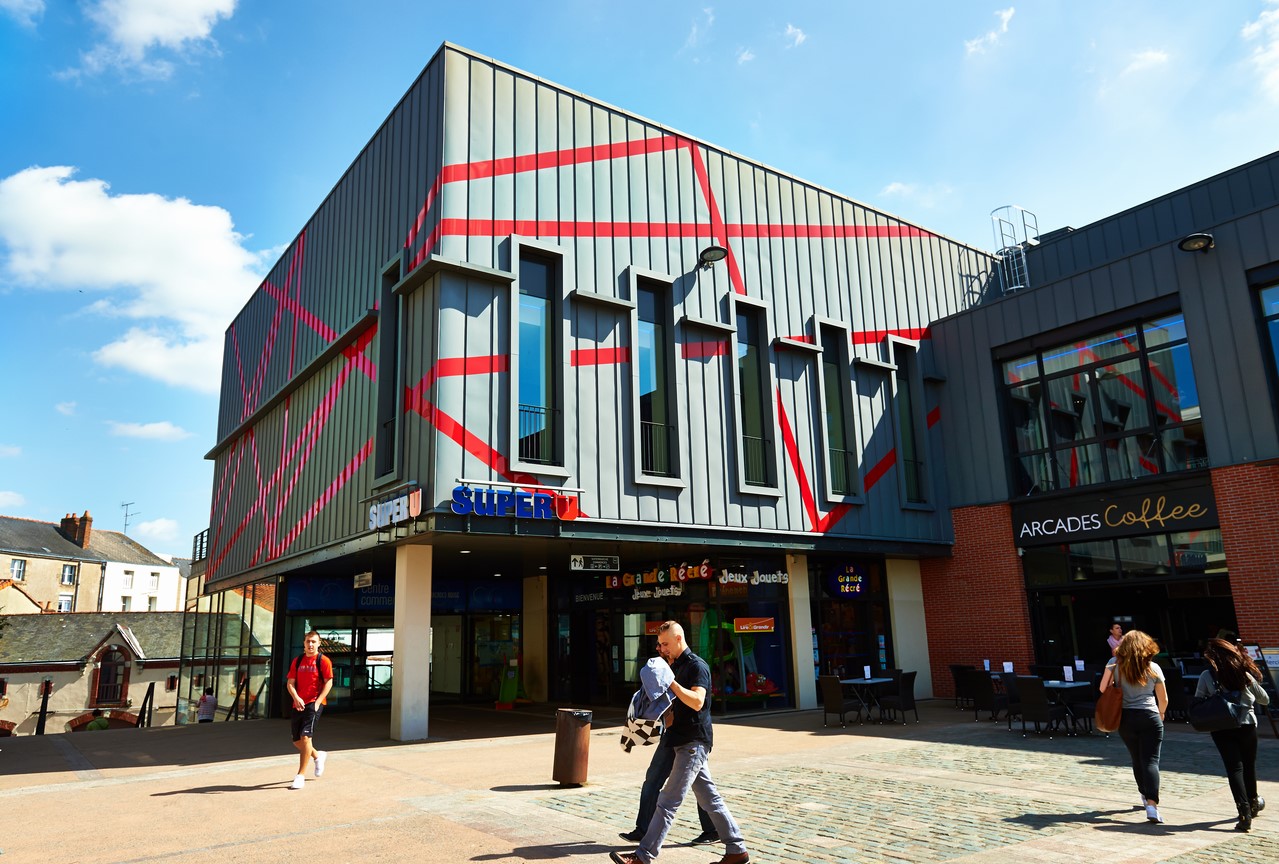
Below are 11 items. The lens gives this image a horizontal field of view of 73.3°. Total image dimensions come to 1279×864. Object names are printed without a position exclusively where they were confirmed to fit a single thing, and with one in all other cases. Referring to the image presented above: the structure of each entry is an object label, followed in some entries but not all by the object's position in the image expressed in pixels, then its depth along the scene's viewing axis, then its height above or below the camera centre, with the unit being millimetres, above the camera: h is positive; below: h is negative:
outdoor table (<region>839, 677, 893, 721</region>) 14867 -1187
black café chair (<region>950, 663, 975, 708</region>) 16319 -1216
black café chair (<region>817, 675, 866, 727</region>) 14445 -1303
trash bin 8977 -1216
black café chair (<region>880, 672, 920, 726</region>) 14859 -1342
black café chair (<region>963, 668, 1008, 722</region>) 14836 -1359
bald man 5559 -894
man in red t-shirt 9430 -555
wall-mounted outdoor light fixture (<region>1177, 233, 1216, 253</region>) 15641 +6517
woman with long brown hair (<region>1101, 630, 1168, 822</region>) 6879 -749
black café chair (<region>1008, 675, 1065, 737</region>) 12500 -1291
